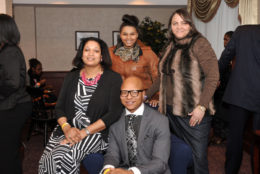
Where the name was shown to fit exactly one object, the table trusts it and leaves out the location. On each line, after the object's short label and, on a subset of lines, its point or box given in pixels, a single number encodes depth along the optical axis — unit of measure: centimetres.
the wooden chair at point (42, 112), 485
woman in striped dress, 233
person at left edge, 227
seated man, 212
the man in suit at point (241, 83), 257
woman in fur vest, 226
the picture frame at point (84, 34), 850
